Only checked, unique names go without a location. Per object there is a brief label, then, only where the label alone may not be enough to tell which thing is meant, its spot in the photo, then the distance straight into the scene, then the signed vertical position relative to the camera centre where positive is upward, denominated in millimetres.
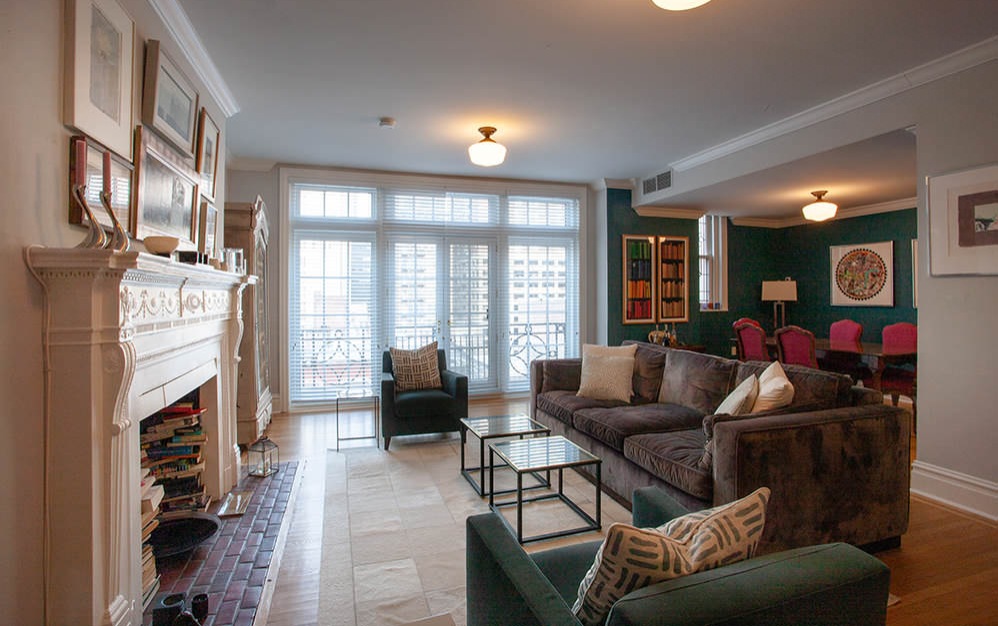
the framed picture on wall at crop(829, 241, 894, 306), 6668 +577
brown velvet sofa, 2320 -707
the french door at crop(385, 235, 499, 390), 5992 +223
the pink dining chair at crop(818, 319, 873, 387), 5258 -447
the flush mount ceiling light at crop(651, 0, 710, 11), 2105 +1281
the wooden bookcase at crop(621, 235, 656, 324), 6500 +484
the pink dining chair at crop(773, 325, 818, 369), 5105 -288
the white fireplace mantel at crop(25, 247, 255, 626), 1666 -362
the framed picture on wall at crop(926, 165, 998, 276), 2953 +568
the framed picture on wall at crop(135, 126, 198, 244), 2330 +643
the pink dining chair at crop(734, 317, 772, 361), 5574 -252
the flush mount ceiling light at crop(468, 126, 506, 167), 4246 +1362
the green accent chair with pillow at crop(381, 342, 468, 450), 4328 -736
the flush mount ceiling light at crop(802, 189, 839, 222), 5723 +1197
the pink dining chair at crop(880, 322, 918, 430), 4846 -510
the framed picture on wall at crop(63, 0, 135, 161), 1771 +928
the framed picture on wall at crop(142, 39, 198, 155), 2432 +1119
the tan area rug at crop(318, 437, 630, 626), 2170 -1160
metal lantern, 3527 -1047
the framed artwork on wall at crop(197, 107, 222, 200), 3195 +1090
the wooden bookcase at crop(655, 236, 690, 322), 6660 +501
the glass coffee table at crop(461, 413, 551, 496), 3352 -750
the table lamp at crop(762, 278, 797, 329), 7496 +382
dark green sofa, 988 -558
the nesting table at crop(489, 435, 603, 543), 2701 -777
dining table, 4871 -355
